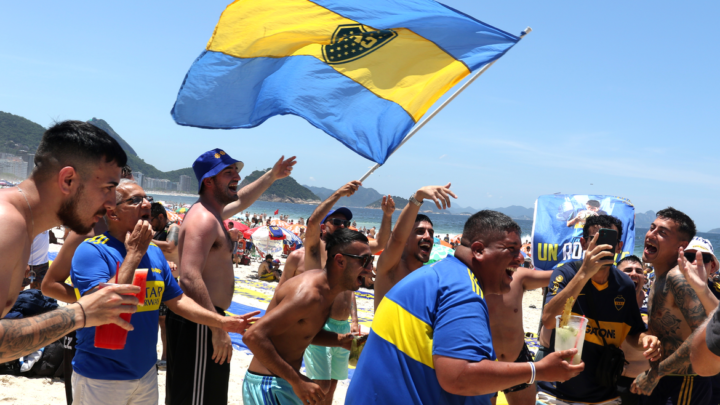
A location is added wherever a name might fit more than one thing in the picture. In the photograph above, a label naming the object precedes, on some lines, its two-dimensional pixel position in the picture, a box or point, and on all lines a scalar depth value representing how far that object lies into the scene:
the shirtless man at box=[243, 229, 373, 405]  2.94
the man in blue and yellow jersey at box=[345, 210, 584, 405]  2.03
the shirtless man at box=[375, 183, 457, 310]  3.75
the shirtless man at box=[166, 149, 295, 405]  3.49
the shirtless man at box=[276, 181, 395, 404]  4.55
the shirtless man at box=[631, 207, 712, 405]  3.70
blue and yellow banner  8.57
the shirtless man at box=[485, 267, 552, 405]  4.13
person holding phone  4.02
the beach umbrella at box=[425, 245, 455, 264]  13.57
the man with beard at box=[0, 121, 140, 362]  1.78
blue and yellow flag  4.44
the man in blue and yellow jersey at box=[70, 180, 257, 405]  2.82
